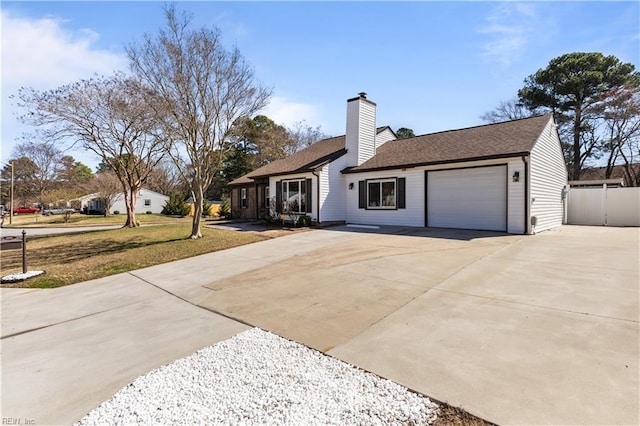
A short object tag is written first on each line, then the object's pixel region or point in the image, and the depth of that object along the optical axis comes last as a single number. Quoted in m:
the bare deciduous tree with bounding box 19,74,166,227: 14.94
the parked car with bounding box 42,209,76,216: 40.03
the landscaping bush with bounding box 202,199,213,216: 25.97
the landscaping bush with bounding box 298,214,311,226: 14.37
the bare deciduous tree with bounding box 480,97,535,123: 27.59
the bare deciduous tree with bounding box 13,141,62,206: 42.07
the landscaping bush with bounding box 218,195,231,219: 24.48
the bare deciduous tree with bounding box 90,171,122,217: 32.28
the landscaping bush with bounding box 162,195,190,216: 30.31
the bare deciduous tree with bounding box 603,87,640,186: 20.84
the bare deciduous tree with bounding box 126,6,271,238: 10.80
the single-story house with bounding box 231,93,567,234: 10.89
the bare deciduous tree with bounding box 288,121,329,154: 35.03
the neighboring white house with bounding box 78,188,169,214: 40.34
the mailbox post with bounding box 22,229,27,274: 7.94
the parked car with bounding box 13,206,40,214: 46.69
